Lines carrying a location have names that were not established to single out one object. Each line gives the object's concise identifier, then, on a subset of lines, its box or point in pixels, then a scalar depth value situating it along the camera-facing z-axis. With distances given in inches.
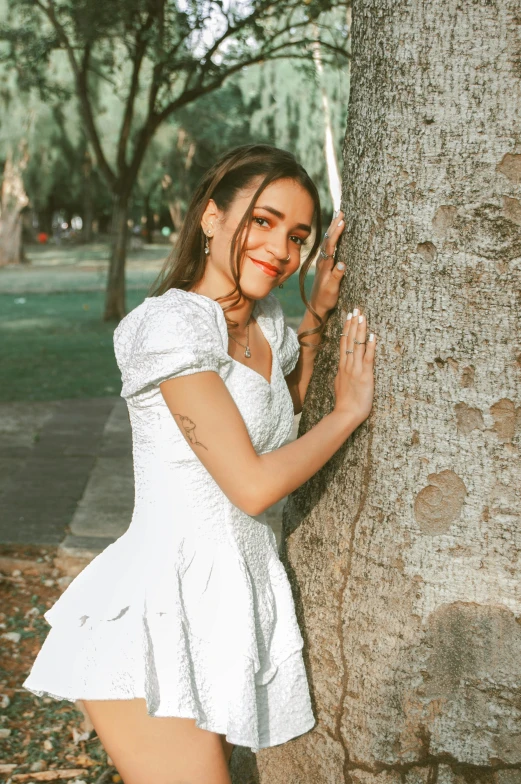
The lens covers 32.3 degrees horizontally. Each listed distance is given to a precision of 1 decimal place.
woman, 74.5
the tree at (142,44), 479.2
